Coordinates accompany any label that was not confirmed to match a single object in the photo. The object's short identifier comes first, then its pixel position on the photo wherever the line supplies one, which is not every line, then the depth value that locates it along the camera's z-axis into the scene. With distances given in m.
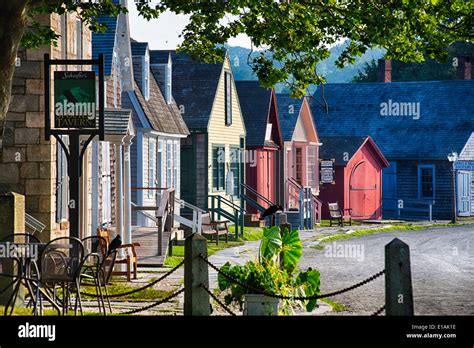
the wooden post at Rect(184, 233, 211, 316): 13.21
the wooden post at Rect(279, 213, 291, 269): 16.16
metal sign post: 16.89
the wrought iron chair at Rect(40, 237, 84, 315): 14.04
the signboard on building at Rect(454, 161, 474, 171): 54.01
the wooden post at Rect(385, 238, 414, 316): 12.05
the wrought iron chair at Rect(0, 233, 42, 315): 13.70
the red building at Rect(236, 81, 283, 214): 43.97
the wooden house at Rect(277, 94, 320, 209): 46.72
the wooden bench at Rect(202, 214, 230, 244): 32.44
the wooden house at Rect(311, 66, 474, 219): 54.22
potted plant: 13.88
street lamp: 47.25
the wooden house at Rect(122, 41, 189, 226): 31.27
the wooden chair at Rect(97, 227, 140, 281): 20.48
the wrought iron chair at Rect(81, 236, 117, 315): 14.54
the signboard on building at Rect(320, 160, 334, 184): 48.53
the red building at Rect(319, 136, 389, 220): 49.44
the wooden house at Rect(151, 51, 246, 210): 37.84
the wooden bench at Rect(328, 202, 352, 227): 44.91
